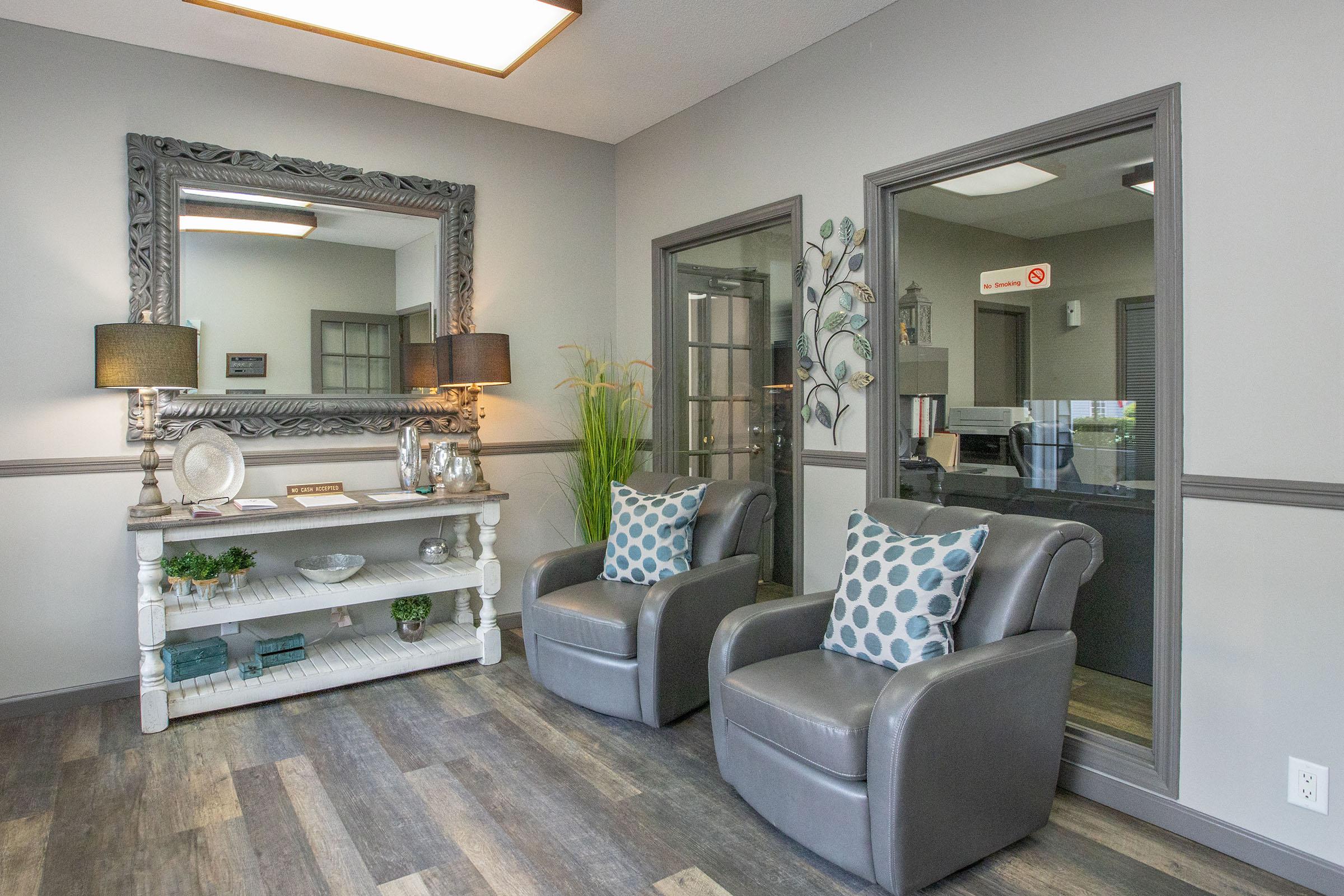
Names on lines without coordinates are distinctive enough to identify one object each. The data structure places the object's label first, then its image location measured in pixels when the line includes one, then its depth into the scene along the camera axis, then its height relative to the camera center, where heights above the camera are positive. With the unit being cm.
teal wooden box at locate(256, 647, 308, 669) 337 -92
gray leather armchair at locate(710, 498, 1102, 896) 189 -72
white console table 296 -66
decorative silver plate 330 -12
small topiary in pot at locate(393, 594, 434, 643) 367 -82
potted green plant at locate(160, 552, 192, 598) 314 -52
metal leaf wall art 319 +43
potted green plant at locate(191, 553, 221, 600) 315 -53
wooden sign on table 368 -24
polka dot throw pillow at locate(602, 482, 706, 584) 318 -41
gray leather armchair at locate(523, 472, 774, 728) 287 -67
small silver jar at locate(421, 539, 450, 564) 386 -55
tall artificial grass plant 427 +2
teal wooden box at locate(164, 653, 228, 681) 320 -92
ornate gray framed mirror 337 +70
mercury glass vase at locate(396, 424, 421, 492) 381 -11
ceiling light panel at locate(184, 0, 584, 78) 271 +144
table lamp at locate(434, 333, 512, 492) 381 +35
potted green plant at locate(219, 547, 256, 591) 332 -53
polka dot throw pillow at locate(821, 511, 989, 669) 218 -45
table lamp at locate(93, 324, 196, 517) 298 +28
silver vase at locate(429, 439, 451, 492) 379 -12
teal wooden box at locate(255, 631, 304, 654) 336 -87
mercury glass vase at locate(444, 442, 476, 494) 377 -18
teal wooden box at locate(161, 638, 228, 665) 320 -85
